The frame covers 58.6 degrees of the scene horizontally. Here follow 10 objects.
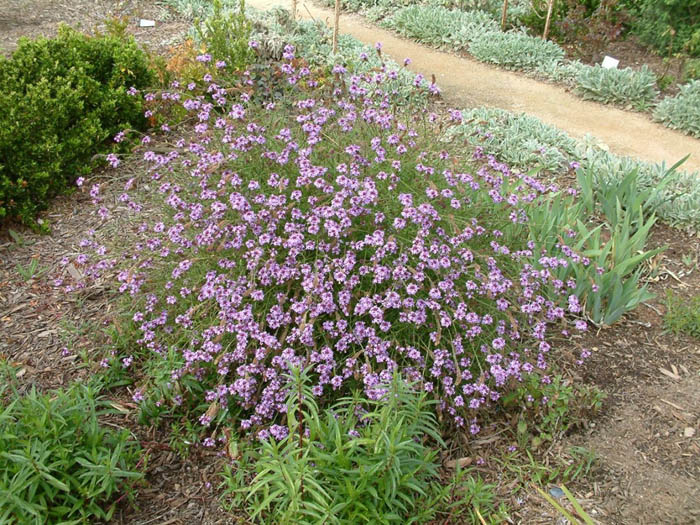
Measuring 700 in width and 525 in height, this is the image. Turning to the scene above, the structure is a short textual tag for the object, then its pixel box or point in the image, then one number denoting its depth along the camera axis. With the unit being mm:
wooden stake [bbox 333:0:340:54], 6182
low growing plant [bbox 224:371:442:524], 2188
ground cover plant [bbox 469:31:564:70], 7184
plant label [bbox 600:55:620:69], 6714
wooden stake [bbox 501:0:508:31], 7851
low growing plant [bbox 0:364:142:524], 2311
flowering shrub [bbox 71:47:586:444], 2721
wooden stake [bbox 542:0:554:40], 7344
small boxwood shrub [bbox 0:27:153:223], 4297
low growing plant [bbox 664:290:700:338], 3619
